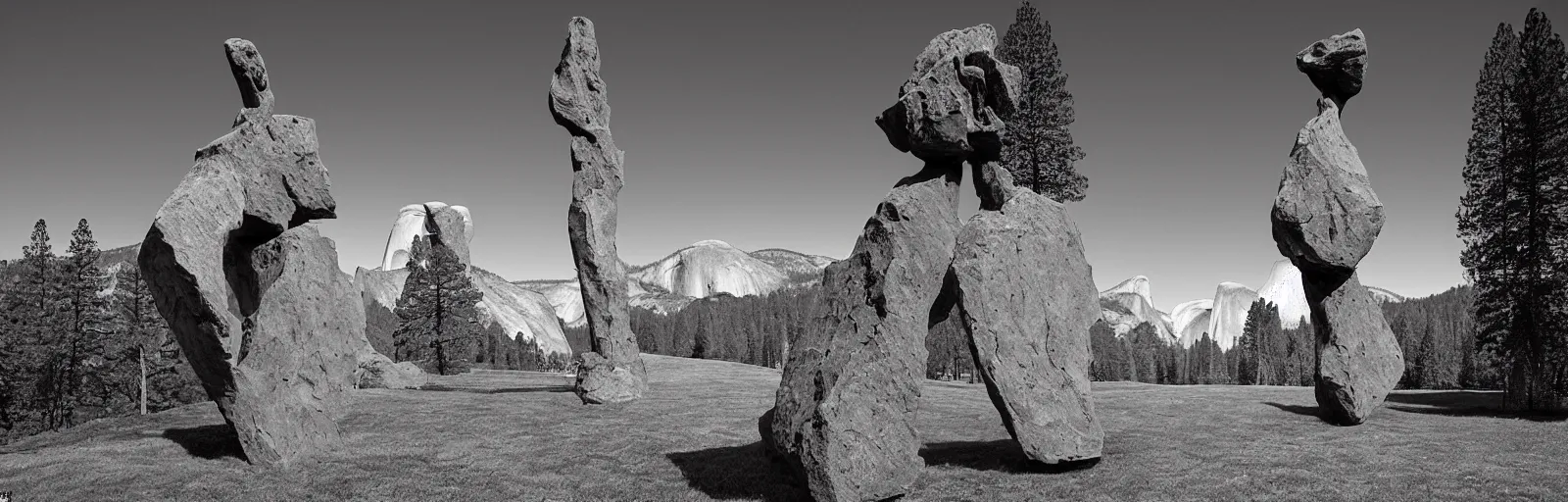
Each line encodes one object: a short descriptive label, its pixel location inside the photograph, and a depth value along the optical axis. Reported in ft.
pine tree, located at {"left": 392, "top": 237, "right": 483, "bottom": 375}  155.22
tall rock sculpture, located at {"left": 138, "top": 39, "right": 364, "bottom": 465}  42.14
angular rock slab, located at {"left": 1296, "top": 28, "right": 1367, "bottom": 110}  67.26
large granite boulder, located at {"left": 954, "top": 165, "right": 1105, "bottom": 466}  41.65
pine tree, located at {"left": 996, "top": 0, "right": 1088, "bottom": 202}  118.01
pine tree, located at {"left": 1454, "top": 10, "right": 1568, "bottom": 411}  79.97
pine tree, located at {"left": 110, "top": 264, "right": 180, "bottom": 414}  130.72
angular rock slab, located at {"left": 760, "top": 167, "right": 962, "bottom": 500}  36.29
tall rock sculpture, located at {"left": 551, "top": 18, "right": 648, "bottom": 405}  83.10
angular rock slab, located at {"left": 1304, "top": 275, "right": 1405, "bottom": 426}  62.95
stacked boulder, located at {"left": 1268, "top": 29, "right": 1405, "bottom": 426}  61.26
